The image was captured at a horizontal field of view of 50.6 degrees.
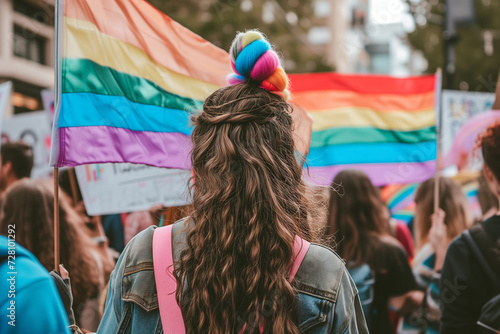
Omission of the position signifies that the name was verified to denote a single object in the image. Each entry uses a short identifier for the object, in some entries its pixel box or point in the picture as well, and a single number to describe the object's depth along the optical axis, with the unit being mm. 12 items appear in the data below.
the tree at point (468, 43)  16719
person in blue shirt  1271
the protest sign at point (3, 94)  4355
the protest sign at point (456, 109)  5895
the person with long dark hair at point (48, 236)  3668
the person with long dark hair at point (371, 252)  4215
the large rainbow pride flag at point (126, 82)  2615
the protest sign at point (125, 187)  3816
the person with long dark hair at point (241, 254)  1611
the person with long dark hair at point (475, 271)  2967
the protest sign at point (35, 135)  5547
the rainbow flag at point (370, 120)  4871
